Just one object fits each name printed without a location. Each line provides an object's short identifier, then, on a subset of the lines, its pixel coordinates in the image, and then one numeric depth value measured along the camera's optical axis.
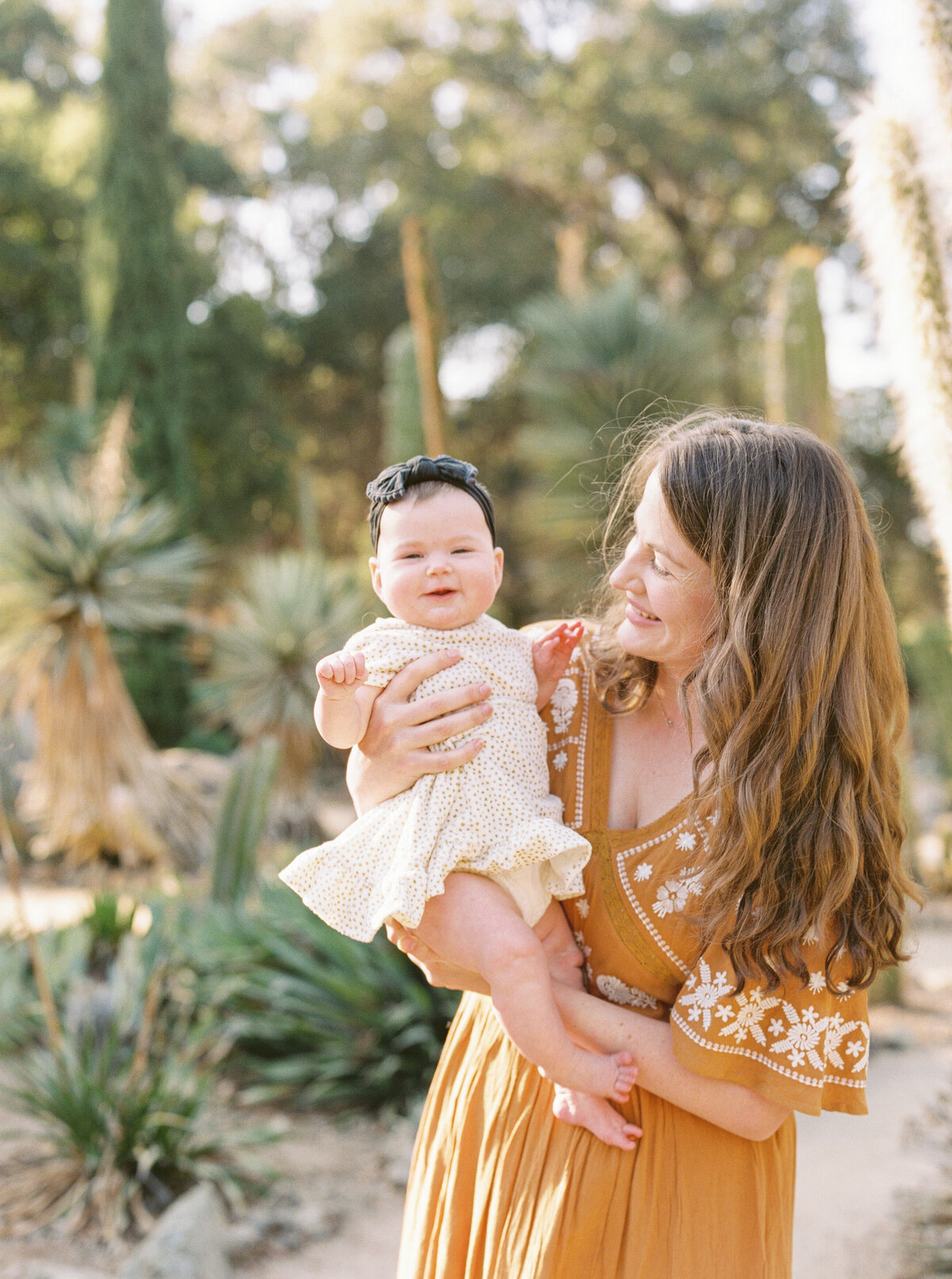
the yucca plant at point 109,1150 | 4.00
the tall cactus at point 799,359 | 7.09
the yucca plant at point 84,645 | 7.90
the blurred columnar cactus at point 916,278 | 2.69
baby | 1.62
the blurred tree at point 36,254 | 17.19
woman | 1.53
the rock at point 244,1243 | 3.91
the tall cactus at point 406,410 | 9.99
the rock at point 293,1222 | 4.06
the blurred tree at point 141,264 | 14.08
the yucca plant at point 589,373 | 9.84
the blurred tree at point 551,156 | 17.88
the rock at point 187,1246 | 3.46
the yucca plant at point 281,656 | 9.49
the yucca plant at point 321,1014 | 4.96
